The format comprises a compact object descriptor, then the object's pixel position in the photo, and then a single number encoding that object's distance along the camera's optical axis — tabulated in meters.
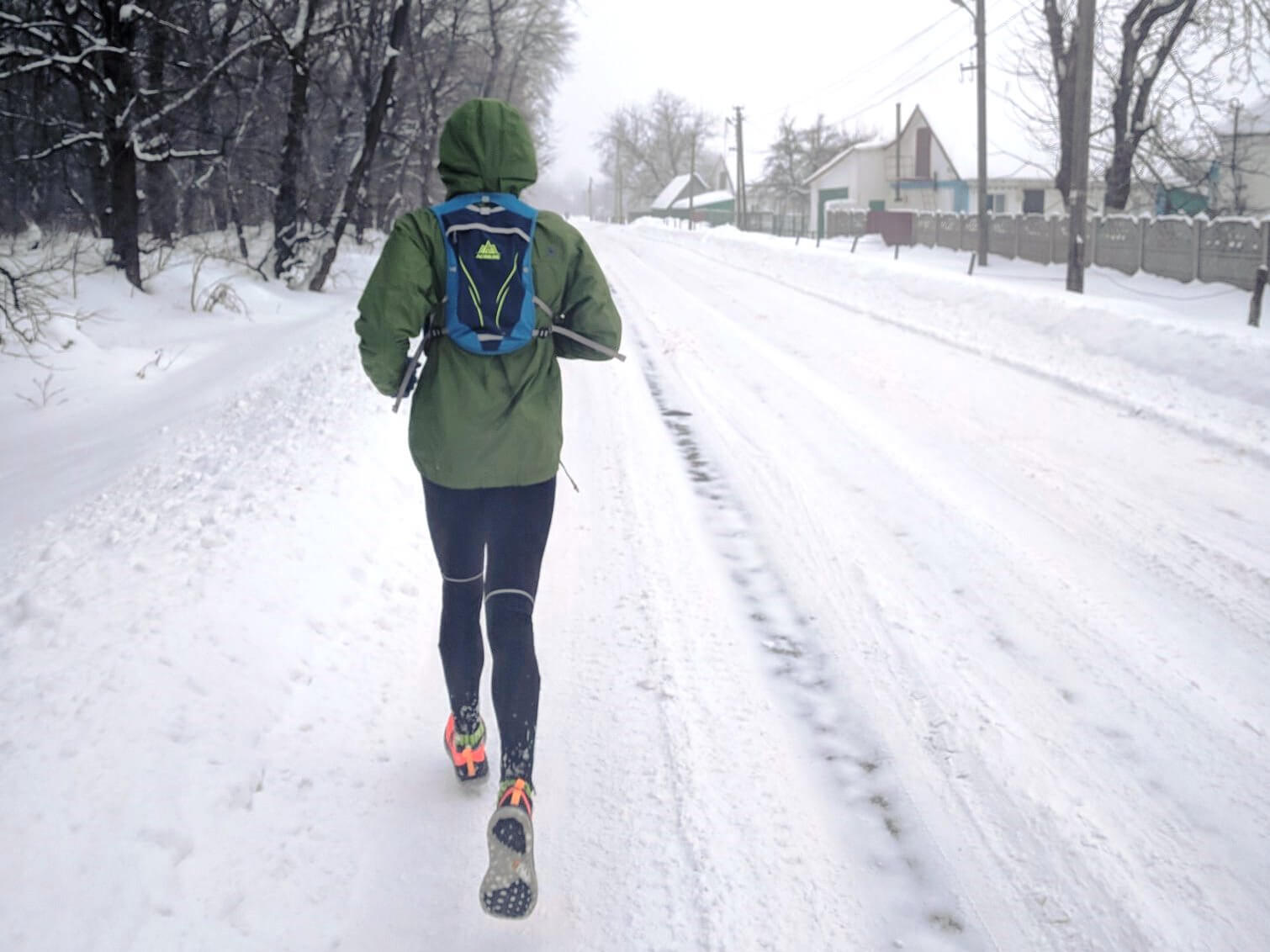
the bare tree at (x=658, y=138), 116.56
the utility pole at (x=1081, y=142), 15.88
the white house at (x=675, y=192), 104.12
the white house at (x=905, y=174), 59.00
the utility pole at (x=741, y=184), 57.91
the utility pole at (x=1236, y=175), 30.48
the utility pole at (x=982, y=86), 25.48
